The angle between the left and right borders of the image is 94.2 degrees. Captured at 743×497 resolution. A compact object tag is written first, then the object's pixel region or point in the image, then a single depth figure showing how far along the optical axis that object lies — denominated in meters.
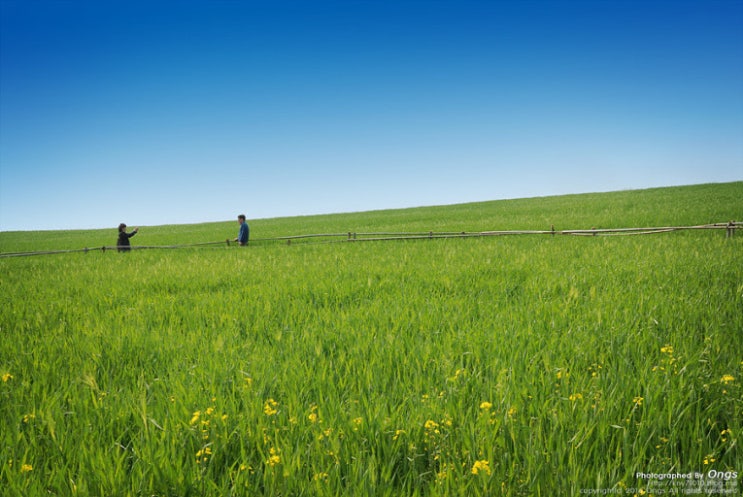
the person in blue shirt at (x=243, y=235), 18.53
